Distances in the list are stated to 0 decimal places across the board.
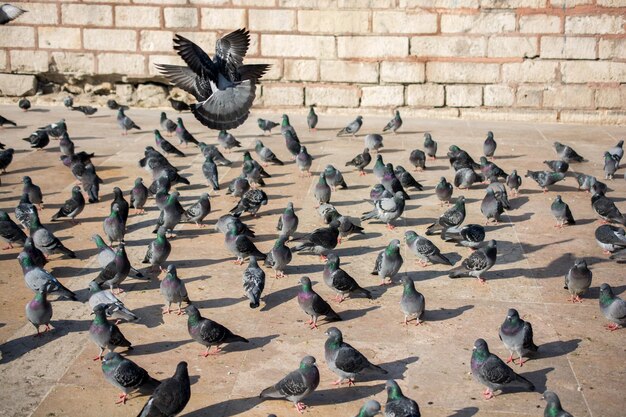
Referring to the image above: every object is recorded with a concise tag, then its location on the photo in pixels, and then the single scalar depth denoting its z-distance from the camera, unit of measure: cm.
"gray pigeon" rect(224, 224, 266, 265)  1001
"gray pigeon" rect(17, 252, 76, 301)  886
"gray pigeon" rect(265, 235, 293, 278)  970
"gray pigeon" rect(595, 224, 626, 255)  1039
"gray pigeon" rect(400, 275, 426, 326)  843
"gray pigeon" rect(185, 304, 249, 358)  776
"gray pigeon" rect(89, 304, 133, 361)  771
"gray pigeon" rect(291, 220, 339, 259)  1032
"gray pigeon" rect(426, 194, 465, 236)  1108
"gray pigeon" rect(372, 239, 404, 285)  944
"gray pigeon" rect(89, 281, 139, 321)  834
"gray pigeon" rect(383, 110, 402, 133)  1698
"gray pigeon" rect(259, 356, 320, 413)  692
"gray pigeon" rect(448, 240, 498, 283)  947
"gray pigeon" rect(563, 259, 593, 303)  899
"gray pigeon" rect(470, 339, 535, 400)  705
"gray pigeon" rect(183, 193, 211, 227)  1151
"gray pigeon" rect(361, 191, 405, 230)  1141
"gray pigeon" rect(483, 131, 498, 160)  1501
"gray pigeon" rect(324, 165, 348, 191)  1296
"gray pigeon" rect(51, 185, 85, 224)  1155
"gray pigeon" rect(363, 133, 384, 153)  1548
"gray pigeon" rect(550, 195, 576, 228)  1160
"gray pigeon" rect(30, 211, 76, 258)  1016
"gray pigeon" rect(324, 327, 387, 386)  726
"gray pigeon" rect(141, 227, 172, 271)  978
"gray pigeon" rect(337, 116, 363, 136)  1667
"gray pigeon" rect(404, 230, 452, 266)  1005
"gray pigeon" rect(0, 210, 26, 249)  1048
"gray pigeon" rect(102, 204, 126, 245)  1066
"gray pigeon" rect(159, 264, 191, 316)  872
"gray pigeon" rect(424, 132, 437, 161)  1504
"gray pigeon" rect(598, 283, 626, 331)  837
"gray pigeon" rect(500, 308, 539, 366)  768
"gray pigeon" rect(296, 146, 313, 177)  1393
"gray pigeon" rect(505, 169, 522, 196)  1302
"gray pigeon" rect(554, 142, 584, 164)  1473
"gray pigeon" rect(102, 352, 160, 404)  697
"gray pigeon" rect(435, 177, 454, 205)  1248
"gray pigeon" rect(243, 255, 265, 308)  884
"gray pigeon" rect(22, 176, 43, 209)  1209
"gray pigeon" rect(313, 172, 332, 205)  1231
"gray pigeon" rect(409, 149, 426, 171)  1437
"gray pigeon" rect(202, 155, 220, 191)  1314
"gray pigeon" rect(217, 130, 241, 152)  1549
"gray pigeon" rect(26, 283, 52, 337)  815
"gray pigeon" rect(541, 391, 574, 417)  637
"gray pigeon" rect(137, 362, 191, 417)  658
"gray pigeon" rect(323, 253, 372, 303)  895
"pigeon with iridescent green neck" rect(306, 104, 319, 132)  1741
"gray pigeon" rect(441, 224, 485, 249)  1036
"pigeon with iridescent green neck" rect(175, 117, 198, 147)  1589
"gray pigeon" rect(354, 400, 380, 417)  640
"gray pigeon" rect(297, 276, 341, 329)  841
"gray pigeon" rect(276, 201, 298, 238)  1091
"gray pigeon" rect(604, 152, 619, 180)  1407
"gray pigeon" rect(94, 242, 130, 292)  917
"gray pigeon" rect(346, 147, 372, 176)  1416
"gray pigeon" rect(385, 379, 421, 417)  646
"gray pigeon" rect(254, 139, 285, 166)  1462
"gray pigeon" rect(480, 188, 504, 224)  1161
